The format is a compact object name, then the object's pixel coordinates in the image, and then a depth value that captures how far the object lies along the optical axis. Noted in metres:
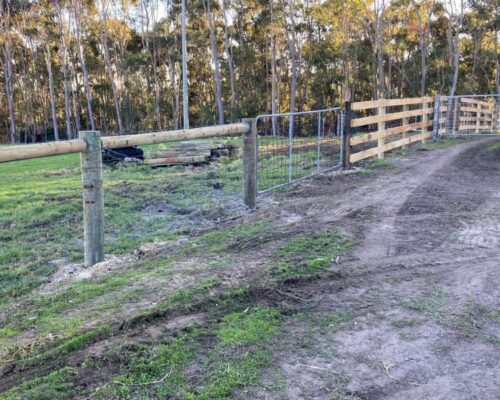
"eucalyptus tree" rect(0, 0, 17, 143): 40.06
